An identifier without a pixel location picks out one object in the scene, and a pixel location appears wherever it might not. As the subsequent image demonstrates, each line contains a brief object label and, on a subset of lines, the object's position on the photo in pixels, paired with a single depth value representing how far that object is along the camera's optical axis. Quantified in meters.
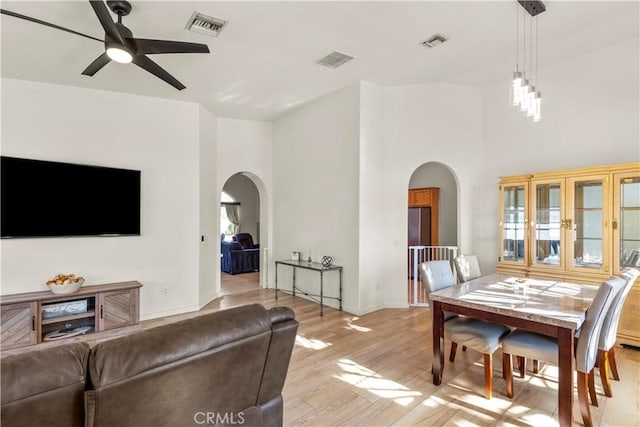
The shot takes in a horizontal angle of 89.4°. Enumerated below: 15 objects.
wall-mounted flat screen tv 3.84
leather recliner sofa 1.04
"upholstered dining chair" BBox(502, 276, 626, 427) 2.17
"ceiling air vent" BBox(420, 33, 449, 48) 3.47
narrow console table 4.88
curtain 11.62
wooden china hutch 3.58
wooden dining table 2.14
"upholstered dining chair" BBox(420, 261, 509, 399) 2.58
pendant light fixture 2.53
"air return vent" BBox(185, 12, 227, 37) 2.98
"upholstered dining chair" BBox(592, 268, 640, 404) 2.45
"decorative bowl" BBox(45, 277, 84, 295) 3.75
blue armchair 8.28
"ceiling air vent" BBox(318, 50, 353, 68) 3.82
